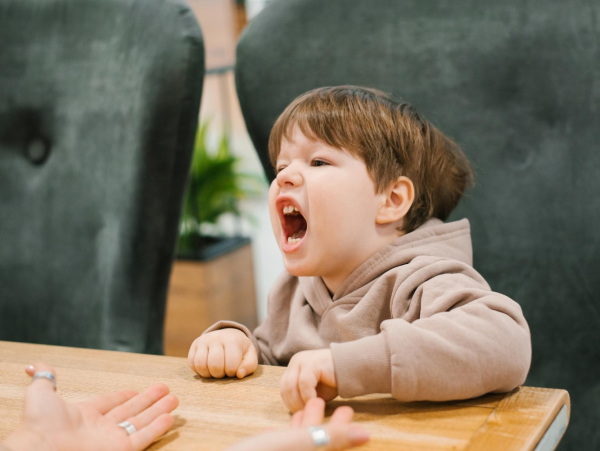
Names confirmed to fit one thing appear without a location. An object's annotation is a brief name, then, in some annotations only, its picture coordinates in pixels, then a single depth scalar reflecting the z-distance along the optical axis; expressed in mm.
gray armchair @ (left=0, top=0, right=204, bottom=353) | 1346
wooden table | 672
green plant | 3256
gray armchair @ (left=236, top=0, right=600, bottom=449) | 1140
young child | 739
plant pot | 3088
